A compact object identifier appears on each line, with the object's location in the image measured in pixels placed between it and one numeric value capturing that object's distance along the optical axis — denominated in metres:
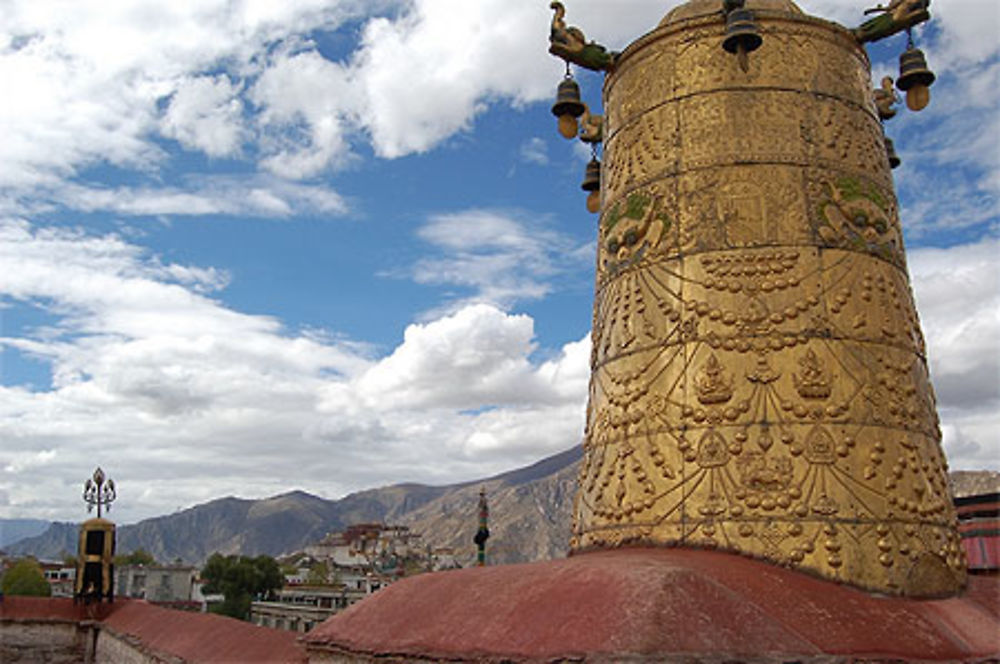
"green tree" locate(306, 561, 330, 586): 50.13
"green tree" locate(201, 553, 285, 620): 47.69
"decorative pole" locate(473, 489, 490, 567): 13.66
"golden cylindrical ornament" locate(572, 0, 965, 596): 5.26
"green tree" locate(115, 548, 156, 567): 64.25
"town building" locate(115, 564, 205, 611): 52.31
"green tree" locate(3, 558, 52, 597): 41.72
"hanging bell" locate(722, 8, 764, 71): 5.97
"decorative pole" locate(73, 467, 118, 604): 15.70
